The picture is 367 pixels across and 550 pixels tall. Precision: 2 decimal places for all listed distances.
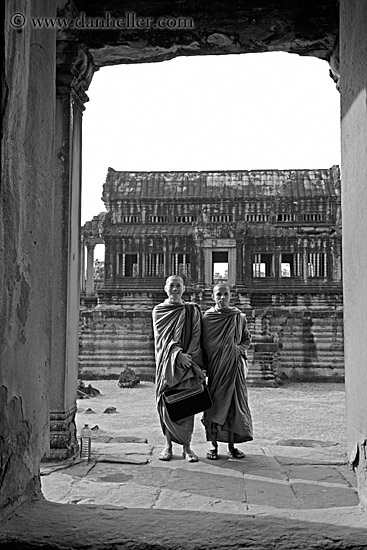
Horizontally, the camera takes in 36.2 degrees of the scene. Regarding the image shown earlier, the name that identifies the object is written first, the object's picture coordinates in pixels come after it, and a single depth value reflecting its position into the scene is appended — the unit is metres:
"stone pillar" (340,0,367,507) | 2.59
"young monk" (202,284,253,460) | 5.27
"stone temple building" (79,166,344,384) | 21.89
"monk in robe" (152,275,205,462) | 5.05
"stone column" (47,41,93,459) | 4.80
